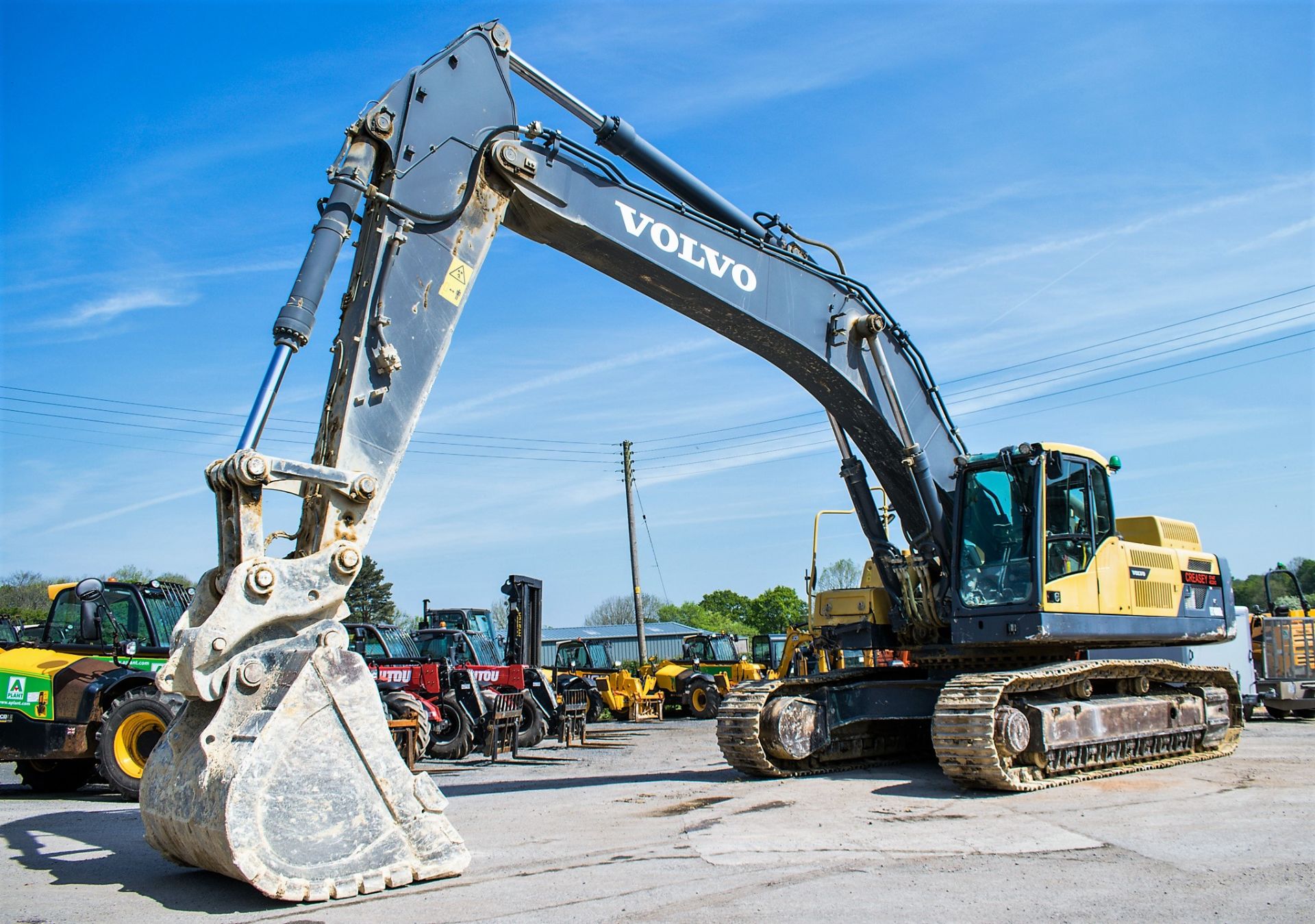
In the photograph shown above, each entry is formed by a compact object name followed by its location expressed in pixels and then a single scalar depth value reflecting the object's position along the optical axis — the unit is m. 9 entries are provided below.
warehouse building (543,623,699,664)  52.16
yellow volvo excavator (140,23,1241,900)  5.32
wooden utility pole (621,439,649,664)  32.19
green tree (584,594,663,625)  97.81
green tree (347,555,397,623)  64.56
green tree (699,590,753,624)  90.44
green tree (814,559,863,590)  78.62
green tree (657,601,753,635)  85.44
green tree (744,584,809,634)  82.00
